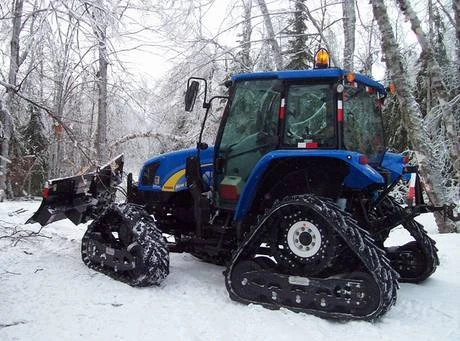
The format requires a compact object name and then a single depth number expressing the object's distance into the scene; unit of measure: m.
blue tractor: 4.34
